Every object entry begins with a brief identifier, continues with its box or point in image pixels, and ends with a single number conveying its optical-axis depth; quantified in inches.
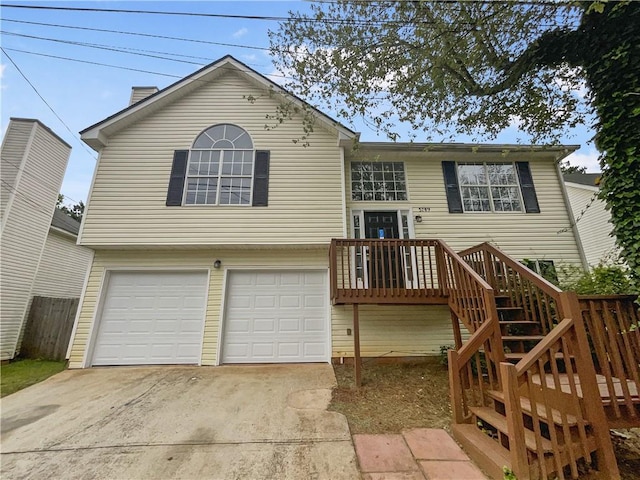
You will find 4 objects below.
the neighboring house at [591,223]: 406.3
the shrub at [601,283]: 179.5
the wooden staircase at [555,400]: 88.4
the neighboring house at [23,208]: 293.1
